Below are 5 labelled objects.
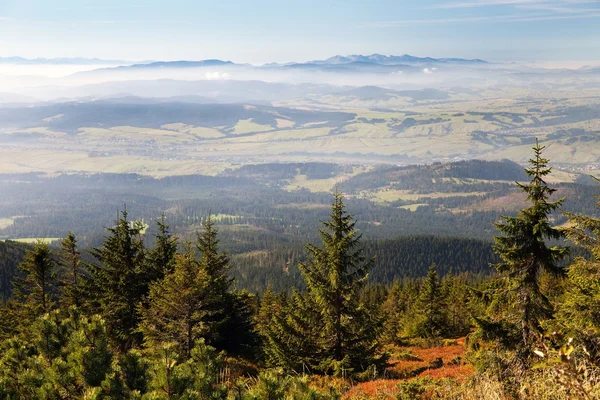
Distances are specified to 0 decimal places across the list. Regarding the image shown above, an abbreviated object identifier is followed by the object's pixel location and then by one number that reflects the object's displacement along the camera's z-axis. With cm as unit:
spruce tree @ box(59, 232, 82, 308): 3447
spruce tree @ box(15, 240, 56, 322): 3428
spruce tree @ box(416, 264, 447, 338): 5594
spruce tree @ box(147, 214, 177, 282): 3289
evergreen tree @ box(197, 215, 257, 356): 3108
